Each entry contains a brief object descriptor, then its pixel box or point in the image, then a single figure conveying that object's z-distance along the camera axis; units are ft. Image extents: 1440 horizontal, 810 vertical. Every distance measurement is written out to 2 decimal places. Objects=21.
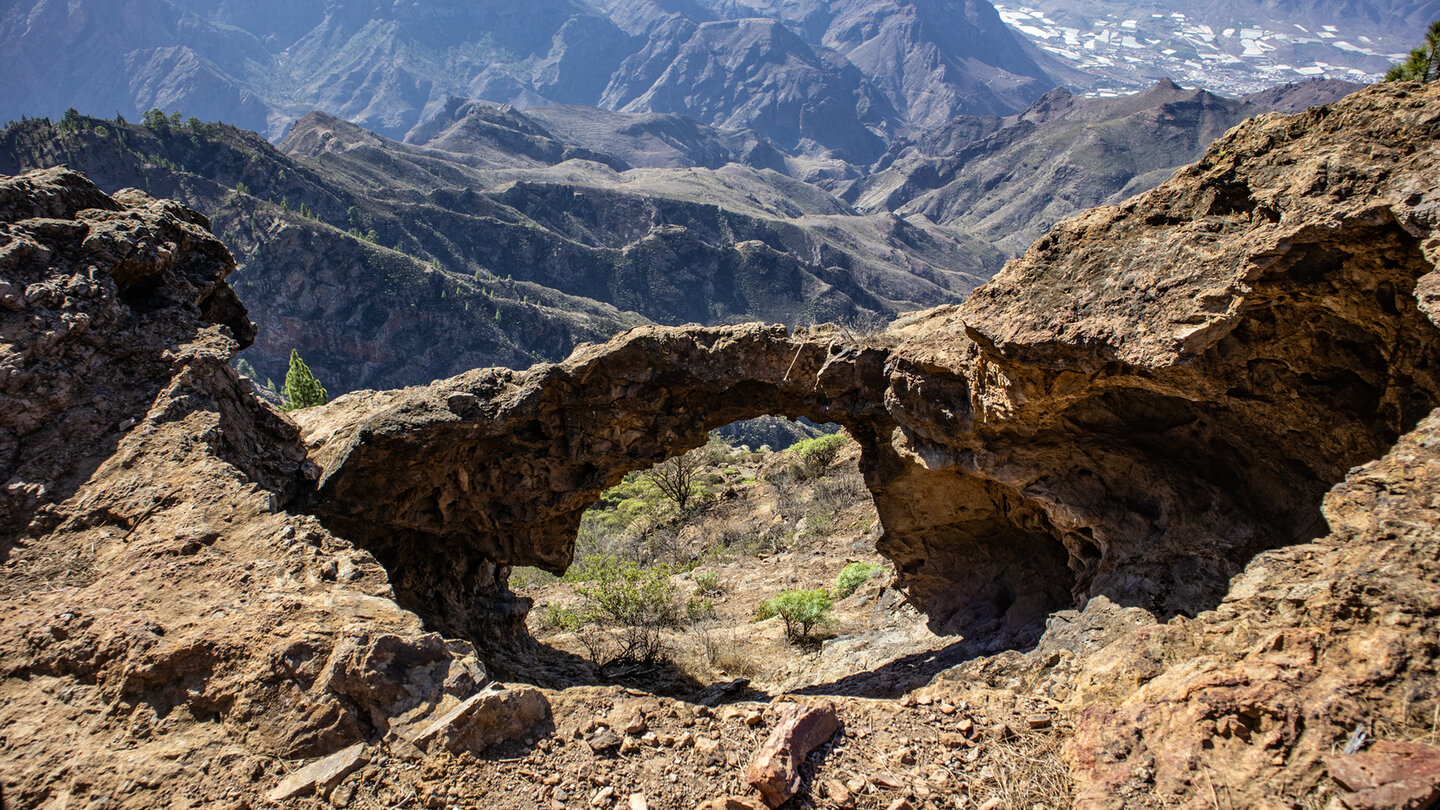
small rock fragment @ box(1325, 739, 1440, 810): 12.47
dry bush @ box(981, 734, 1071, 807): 16.80
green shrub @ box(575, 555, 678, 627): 45.93
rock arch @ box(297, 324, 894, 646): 30.78
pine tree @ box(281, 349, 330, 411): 105.24
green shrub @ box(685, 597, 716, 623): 46.39
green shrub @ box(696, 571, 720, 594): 53.52
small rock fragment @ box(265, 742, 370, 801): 15.56
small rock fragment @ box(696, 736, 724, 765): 18.25
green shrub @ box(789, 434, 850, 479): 81.15
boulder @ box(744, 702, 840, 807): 16.93
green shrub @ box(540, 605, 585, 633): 44.93
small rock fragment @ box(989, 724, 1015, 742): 19.01
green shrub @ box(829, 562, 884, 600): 47.70
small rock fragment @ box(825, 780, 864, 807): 16.89
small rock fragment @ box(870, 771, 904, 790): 17.35
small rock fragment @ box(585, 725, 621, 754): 18.04
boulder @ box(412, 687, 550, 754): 16.72
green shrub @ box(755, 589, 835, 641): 39.83
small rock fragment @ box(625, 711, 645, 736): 18.78
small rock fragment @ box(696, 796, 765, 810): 16.62
